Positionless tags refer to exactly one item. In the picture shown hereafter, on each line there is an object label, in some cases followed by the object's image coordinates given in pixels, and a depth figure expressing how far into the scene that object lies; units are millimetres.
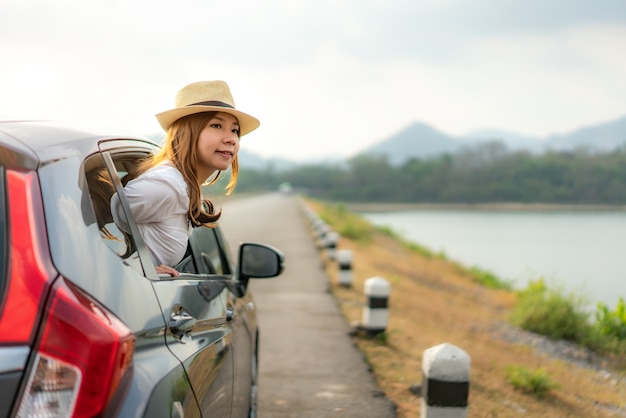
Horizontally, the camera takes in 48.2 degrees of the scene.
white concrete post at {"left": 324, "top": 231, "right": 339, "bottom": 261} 15516
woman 2414
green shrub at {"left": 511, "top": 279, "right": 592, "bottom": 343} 11703
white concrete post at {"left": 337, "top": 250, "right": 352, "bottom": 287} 11734
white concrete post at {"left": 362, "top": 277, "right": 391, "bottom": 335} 7758
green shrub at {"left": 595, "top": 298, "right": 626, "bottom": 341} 12016
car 1445
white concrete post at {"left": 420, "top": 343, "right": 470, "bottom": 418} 3932
